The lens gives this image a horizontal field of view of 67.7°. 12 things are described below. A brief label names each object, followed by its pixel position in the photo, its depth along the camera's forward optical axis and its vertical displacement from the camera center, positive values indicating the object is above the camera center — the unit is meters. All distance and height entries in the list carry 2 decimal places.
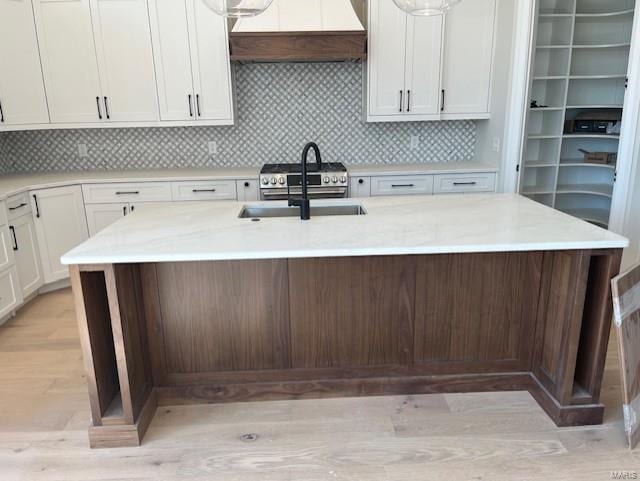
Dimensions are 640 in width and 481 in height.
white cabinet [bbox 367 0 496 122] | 3.96 +0.46
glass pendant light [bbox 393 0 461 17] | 2.14 +0.50
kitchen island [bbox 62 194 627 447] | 1.99 -0.86
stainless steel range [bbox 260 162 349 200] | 3.90 -0.50
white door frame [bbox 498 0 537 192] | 3.56 +0.18
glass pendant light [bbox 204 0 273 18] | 1.99 +0.47
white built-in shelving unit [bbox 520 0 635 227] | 4.22 +0.23
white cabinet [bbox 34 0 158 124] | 3.80 +0.50
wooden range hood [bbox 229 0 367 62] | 3.69 +0.68
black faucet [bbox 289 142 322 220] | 2.27 -0.38
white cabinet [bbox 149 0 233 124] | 3.85 +0.49
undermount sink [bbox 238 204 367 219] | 2.61 -0.48
